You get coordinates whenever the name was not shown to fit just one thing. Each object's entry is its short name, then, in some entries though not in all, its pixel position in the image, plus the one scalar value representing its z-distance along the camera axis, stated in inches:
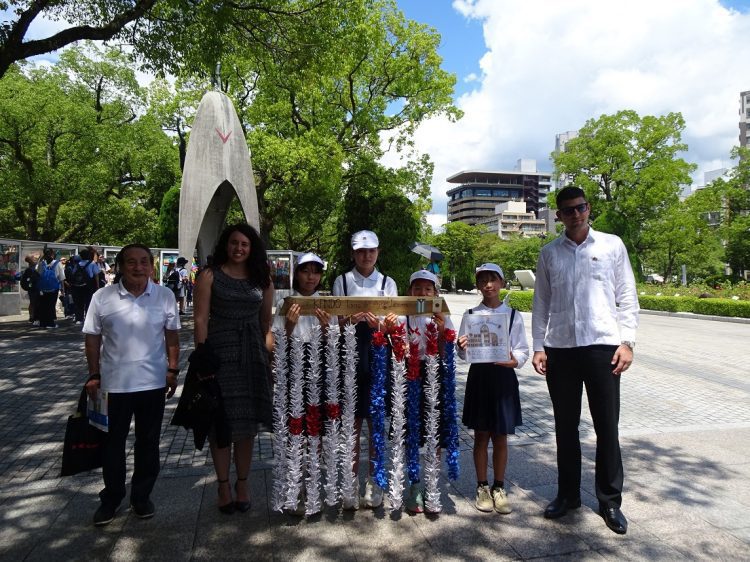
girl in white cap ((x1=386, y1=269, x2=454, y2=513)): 129.6
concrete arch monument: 414.9
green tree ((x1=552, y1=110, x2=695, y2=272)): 1347.2
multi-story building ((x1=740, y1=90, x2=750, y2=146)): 3120.1
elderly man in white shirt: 120.9
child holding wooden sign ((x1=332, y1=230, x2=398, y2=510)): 133.5
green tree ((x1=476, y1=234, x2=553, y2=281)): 2379.4
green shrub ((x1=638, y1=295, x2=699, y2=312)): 858.1
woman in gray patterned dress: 123.5
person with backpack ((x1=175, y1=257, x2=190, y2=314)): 590.3
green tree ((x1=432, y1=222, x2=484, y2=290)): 2161.7
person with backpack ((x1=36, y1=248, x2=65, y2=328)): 466.0
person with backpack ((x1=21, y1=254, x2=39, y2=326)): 472.1
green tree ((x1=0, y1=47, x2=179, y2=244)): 810.2
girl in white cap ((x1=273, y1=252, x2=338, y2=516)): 124.8
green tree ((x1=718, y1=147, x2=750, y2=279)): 1412.4
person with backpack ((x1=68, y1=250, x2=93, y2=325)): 484.7
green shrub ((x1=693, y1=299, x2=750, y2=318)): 745.6
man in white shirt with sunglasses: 125.4
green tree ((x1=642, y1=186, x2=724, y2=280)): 1396.4
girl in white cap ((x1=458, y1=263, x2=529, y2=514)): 130.5
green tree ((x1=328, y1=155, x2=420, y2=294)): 369.7
